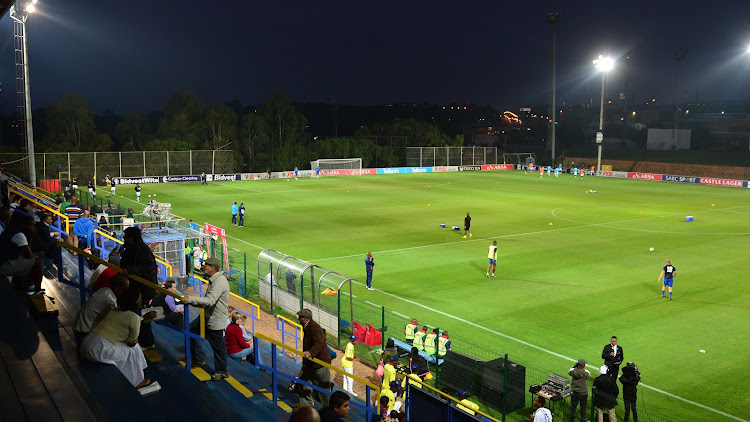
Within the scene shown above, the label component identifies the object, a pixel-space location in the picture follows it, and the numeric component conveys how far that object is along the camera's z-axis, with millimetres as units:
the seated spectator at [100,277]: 8750
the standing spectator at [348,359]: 14094
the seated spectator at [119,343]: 6660
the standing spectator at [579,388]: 13023
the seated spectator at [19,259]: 9141
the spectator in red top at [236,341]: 9719
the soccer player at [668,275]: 21531
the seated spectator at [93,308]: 7098
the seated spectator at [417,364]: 13523
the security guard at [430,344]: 15633
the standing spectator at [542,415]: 11453
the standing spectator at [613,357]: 14141
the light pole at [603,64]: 73875
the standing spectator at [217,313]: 8914
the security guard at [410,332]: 16594
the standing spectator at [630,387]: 12891
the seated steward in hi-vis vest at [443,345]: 15422
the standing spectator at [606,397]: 12883
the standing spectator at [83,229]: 17391
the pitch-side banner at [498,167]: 93100
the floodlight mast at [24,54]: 34438
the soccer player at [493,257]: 24938
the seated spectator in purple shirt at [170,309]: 9499
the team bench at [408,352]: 15594
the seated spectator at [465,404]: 11156
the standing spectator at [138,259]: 9016
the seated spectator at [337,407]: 6156
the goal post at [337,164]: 81612
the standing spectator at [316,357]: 9227
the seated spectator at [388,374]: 12539
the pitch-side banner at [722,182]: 67750
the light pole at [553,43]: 89606
